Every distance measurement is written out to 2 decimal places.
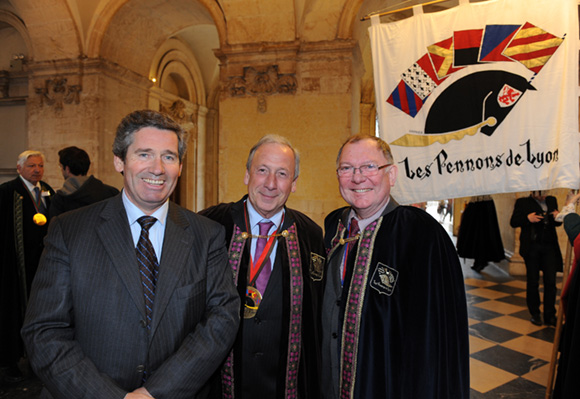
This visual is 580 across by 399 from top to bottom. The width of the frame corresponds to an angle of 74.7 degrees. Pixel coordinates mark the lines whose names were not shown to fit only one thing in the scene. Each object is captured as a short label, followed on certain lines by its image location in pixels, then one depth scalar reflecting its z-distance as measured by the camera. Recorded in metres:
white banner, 2.89
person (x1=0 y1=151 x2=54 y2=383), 3.66
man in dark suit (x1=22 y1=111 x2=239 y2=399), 1.38
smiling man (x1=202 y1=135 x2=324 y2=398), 1.96
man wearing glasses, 1.68
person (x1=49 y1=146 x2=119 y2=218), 3.41
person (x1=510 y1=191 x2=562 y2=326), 5.12
